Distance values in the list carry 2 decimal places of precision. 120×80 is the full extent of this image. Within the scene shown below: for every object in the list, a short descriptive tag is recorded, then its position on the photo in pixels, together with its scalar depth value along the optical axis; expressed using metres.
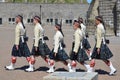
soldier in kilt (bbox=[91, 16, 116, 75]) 14.30
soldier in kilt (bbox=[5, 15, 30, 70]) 15.14
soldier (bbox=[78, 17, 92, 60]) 18.39
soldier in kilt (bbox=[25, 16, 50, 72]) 14.95
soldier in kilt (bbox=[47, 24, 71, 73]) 14.55
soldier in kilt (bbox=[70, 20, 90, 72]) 14.27
